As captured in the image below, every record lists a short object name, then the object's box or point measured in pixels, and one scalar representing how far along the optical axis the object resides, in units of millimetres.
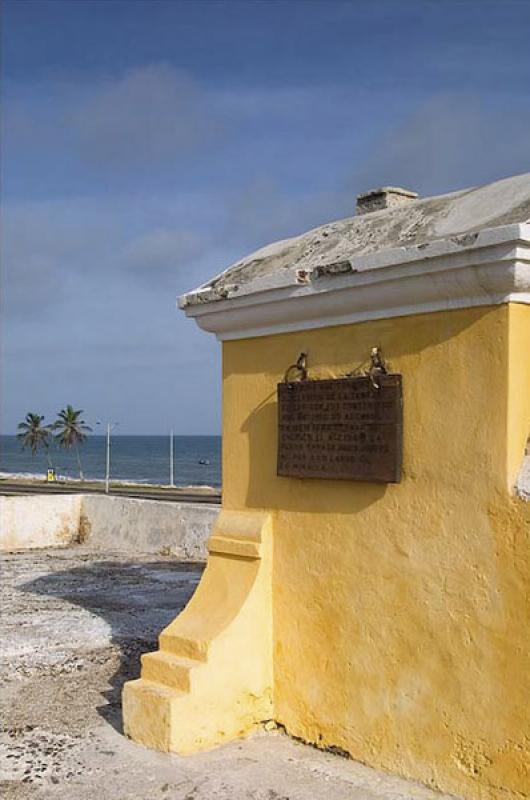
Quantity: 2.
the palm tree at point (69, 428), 69312
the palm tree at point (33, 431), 71562
